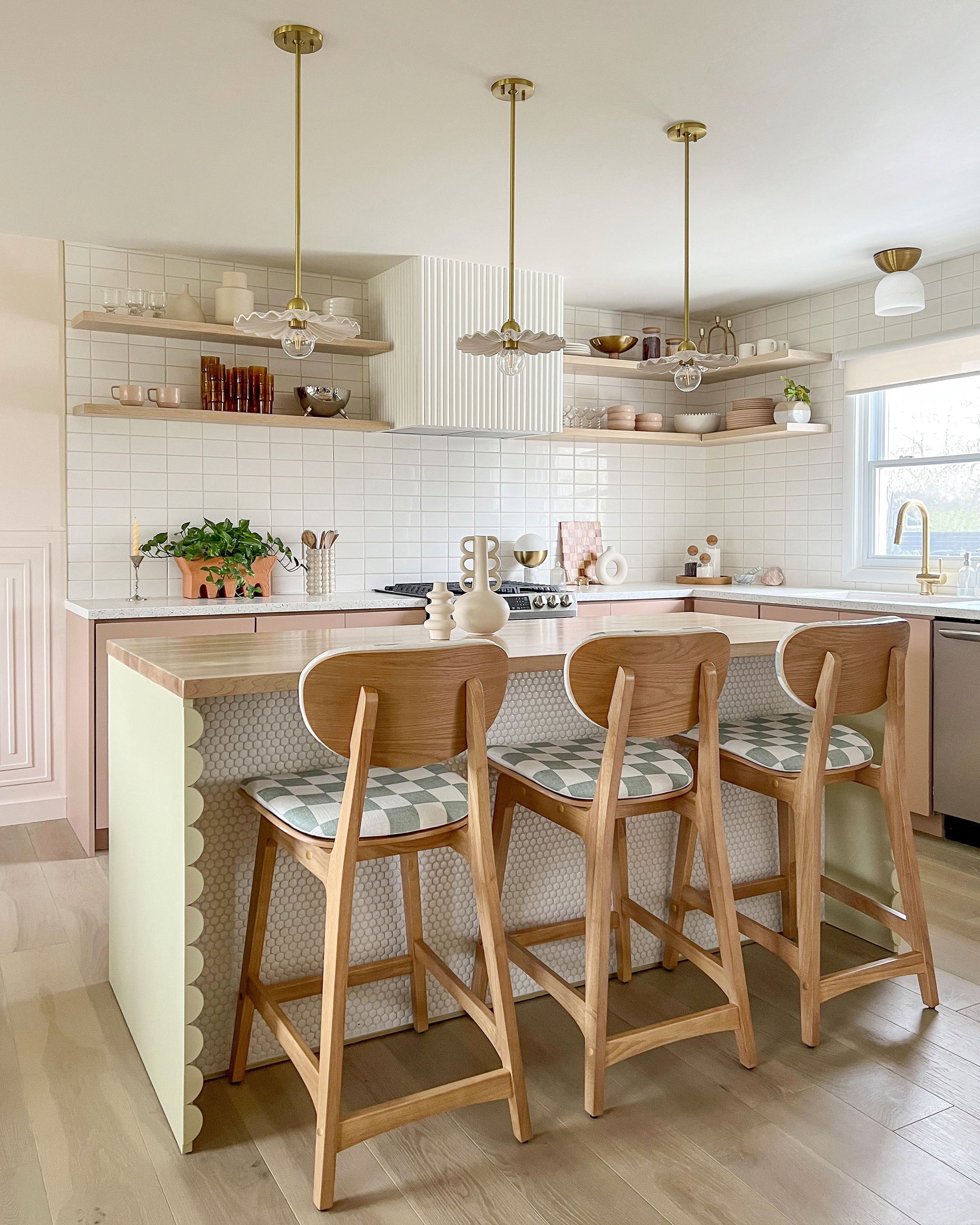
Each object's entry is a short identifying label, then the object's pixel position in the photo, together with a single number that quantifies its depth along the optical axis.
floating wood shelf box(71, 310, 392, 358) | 3.88
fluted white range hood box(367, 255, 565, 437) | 4.31
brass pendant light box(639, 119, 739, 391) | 2.88
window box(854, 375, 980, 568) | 4.38
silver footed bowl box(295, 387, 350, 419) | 4.34
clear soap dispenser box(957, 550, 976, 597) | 4.09
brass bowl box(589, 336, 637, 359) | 5.07
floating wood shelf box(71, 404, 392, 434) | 3.95
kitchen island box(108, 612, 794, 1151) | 1.86
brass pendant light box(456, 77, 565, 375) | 2.68
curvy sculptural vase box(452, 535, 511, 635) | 2.47
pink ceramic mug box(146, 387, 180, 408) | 4.05
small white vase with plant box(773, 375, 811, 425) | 4.92
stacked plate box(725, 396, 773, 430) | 5.14
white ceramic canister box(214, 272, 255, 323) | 4.15
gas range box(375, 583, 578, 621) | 4.20
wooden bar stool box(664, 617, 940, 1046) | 2.18
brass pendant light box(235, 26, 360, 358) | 2.42
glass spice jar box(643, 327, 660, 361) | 5.21
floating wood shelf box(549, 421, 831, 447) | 4.93
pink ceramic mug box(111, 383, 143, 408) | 3.96
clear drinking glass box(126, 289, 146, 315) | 3.95
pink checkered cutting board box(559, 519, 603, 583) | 5.27
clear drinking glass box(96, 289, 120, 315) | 3.92
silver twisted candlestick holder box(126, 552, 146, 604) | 3.99
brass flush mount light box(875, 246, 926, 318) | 4.11
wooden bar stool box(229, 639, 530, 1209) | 1.65
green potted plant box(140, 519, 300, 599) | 4.09
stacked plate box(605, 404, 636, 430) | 5.19
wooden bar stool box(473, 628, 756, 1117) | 1.92
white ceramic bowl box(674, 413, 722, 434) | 5.39
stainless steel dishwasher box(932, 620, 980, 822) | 3.60
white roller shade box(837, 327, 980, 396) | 4.27
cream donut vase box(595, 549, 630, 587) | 5.14
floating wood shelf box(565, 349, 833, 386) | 4.84
